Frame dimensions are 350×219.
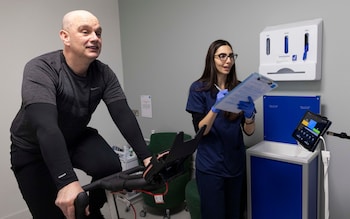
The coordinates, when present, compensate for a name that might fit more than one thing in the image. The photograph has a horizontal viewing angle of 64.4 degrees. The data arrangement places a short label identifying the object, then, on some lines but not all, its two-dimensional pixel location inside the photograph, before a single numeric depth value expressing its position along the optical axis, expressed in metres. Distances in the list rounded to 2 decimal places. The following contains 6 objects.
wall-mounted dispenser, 1.86
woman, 1.76
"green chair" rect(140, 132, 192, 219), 2.50
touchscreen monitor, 1.40
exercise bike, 0.88
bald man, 1.08
